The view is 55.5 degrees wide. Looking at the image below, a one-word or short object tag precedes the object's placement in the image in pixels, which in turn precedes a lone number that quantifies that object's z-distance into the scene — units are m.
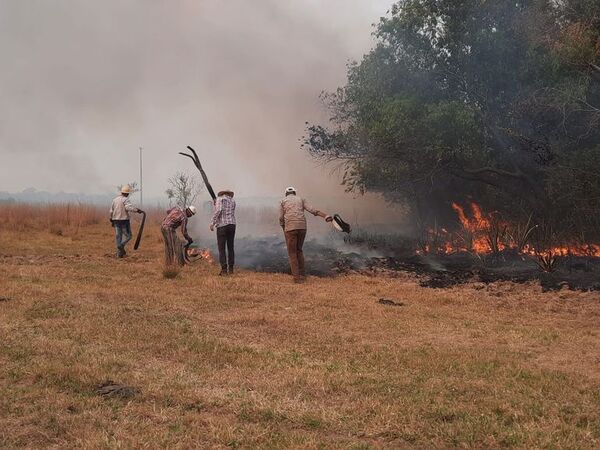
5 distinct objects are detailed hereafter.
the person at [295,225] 11.88
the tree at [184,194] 32.86
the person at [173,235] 12.68
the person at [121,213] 14.88
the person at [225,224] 12.48
